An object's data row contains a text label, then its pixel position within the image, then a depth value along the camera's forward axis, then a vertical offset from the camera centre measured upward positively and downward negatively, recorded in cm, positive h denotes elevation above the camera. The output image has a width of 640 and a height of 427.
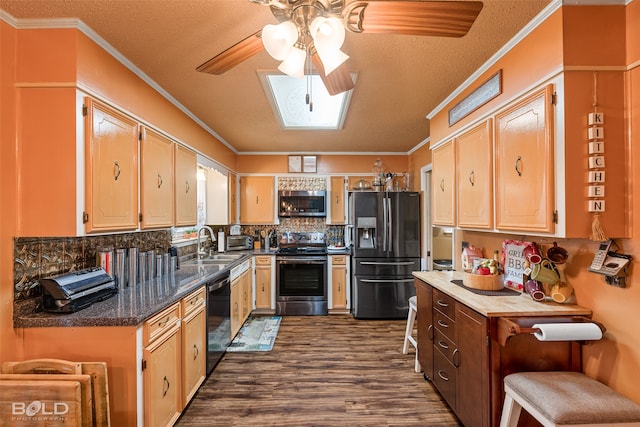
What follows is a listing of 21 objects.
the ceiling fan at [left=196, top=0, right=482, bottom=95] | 107 +77
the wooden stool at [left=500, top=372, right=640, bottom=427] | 119 -84
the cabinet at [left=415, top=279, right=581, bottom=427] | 155 -84
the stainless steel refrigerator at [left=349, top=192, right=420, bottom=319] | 398 -53
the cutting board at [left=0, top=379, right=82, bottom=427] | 131 -89
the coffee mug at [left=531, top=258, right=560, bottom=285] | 167 -35
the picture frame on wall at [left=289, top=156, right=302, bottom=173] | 462 +82
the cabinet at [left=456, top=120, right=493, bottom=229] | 203 +29
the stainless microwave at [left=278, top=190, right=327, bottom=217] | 455 +18
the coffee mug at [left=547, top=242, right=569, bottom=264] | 168 -24
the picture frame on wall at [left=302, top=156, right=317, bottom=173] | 464 +81
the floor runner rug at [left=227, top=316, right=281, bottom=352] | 312 -147
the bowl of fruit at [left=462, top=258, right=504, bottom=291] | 198 -45
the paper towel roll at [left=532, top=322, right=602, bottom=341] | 137 -58
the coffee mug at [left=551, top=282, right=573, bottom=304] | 164 -46
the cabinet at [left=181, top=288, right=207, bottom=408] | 205 -100
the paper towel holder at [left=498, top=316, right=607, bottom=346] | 143 -57
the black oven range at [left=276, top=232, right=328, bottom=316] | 415 -105
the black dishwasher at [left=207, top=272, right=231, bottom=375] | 250 -101
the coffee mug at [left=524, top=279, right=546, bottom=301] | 171 -47
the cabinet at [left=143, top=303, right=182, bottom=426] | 160 -95
